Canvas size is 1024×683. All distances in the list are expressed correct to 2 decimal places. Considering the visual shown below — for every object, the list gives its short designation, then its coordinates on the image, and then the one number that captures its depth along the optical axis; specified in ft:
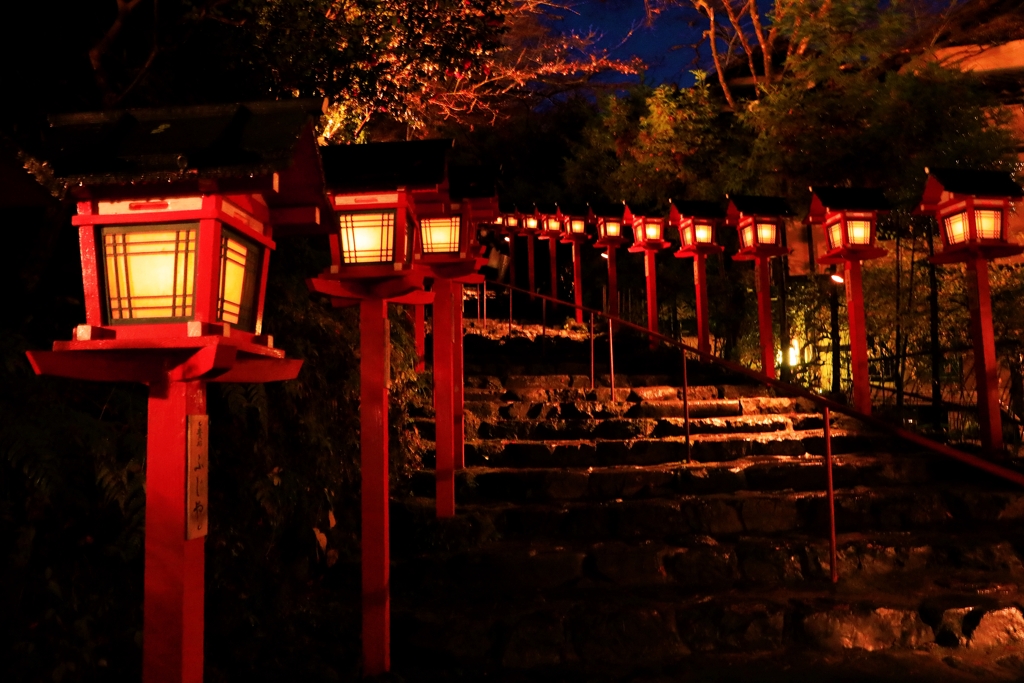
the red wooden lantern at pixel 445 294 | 22.58
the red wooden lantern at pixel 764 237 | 37.91
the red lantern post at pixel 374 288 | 16.02
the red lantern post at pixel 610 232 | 53.83
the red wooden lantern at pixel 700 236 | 42.14
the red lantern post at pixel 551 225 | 59.98
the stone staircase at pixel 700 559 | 17.42
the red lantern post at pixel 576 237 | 58.08
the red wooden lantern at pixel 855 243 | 31.50
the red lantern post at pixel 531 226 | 63.07
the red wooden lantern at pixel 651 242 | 47.85
